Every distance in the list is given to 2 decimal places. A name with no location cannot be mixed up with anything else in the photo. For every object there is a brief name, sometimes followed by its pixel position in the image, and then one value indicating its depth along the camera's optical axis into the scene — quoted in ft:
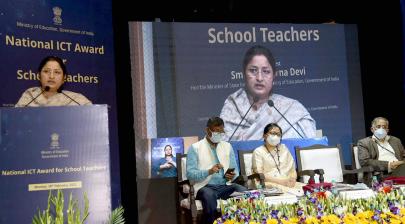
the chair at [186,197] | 16.10
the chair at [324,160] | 18.75
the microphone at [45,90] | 17.38
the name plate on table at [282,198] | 13.58
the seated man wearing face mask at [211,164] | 16.25
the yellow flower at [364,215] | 8.04
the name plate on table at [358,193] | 12.24
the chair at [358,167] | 18.23
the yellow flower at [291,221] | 7.96
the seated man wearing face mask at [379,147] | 18.93
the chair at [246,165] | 17.22
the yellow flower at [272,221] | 7.96
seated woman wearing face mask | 17.16
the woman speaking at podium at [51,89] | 17.28
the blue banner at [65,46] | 16.60
